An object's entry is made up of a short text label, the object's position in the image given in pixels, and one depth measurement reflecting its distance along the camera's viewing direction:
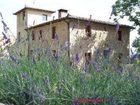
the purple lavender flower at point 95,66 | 1.60
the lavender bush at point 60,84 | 1.43
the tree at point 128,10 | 13.48
